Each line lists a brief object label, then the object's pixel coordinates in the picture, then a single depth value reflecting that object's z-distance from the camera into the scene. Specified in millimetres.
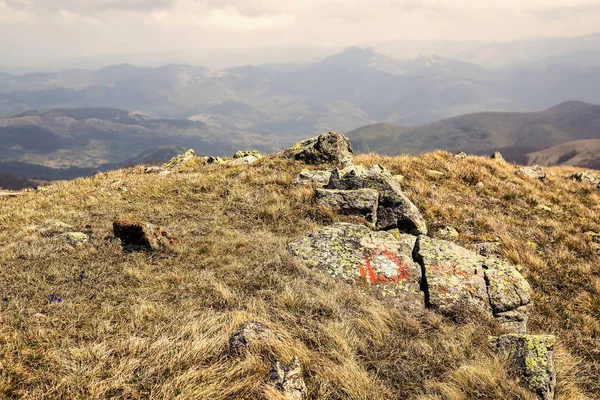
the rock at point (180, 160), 22975
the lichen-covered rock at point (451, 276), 7406
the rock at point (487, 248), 10780
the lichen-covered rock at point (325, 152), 19188
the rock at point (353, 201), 12094
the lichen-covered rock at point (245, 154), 24267
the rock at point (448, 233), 11677
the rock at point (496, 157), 24903
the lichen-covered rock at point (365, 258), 7895
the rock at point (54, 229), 10023
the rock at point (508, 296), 7273
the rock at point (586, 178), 21320
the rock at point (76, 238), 9298
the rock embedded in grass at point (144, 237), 9008
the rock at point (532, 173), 20953
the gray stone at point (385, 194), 11742
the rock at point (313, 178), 15170
